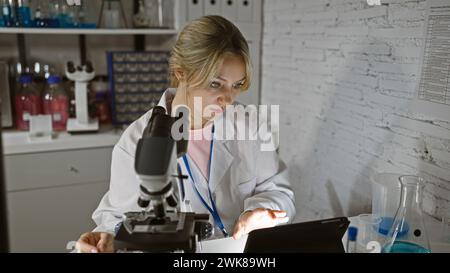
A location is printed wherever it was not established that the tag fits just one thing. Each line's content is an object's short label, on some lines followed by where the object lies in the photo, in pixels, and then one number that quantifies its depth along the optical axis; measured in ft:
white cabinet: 5.65
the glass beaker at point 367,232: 3.04
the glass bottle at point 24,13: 4.69
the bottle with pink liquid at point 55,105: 6.36
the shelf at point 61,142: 5.60
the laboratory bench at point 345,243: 2.66
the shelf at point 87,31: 5.61
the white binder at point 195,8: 6.43
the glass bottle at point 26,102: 6.10
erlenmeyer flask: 3.11
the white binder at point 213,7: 6.39
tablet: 2.43
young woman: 3.03
